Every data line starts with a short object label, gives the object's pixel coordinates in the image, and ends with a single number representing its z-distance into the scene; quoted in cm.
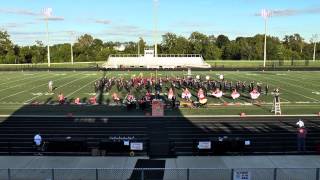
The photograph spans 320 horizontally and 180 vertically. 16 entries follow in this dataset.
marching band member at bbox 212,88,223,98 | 2275
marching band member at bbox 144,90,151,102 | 2066
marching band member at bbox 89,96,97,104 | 2185
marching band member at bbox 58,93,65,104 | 2172
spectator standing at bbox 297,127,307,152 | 1220
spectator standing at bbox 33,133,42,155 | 1199
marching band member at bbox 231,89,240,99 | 2257
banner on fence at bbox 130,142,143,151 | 1177
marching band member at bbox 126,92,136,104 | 1988
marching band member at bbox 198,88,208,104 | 2058
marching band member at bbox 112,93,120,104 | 2223
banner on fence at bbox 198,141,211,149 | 1175
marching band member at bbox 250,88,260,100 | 2218
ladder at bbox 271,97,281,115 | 1864
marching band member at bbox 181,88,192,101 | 2177
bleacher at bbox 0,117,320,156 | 1233
